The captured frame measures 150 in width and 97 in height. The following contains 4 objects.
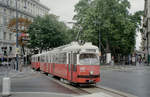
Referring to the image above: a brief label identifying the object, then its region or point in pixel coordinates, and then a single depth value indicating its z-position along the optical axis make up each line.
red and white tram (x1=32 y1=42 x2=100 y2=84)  9.97
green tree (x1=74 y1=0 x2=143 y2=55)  32.66
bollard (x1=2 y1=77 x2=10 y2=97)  7.58
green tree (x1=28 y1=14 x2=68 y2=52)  35.90
